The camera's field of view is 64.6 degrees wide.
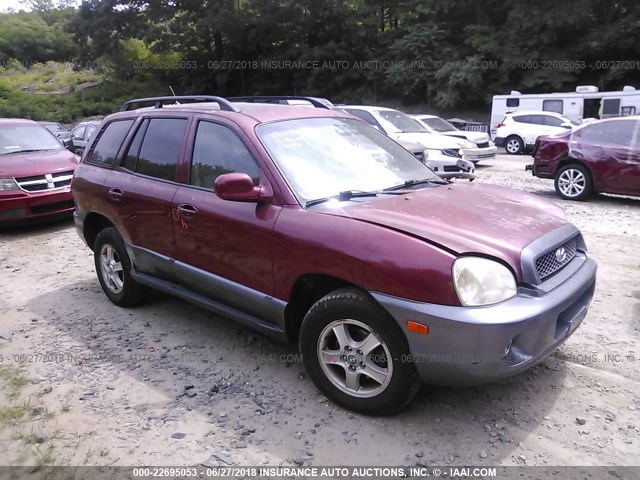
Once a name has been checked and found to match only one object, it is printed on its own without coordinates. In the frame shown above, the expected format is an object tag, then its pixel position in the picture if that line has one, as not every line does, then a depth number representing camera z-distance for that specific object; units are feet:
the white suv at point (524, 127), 56.85
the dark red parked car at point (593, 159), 27.25
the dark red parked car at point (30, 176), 24.94
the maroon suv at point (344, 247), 8.62
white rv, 59.67
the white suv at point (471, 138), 45.06
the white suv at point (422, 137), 34.42
